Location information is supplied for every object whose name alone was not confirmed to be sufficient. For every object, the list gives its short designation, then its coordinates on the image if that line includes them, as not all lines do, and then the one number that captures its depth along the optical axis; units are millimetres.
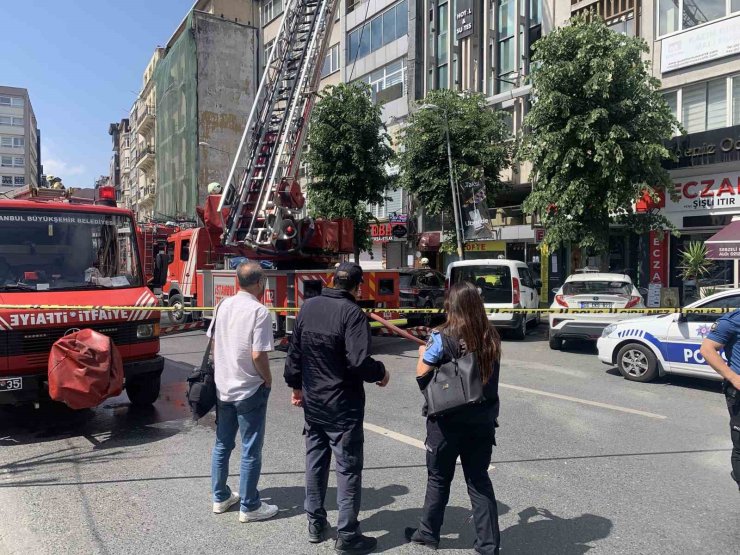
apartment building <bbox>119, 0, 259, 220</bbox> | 42344
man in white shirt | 3891
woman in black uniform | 3271
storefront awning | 14305
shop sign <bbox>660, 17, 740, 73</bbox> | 16297
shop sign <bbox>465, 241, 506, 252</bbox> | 25250
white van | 13428
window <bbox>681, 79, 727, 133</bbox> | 16844
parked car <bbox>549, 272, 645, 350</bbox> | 11328
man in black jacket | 3480
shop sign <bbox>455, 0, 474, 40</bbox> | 25188
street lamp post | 19266
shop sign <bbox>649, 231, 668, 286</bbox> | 18781
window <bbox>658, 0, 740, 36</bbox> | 16484
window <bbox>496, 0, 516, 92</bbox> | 24062
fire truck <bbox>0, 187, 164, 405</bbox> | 5652
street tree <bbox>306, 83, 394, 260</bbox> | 20281
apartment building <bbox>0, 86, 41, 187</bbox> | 94875
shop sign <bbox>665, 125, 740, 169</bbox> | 16016
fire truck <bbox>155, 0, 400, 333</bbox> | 11188
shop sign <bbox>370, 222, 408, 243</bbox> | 28469
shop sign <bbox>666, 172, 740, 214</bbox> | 16594
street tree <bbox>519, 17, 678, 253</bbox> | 13766
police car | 8039
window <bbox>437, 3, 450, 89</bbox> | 27500
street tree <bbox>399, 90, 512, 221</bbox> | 20125
